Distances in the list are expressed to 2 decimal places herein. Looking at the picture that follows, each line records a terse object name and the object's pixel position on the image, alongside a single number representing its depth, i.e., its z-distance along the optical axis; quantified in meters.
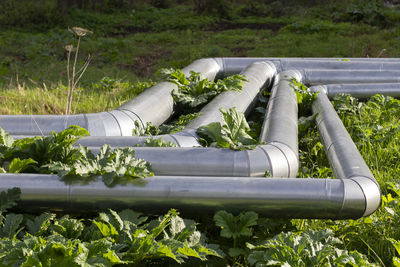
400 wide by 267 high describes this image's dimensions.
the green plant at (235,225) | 5.15
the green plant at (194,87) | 9.79
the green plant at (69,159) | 5.40
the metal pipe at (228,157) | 5.90
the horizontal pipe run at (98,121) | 7.47
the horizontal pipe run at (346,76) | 12.18
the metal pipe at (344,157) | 5.44
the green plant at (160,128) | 8.00
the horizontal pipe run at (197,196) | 5.31
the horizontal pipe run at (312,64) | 13.19
